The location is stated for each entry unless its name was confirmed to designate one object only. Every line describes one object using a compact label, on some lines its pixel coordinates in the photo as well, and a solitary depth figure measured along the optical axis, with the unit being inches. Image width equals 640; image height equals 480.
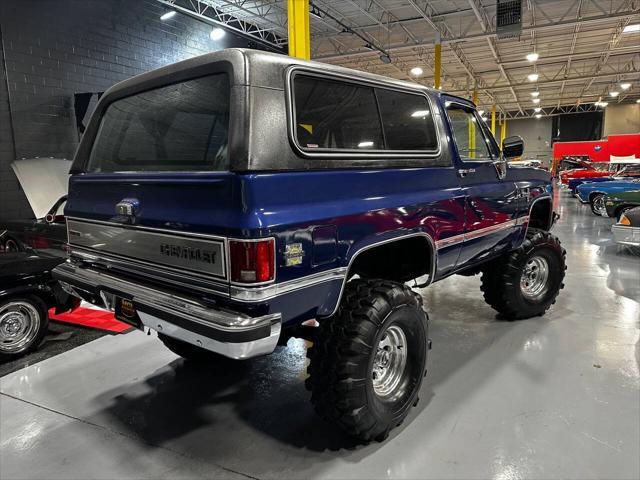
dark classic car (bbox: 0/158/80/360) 144.6
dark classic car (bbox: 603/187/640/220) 374.9
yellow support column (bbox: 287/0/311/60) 265.0
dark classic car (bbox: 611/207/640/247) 269.9
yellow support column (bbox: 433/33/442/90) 504.2
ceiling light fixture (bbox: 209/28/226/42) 440.5
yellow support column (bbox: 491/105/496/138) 1152.4
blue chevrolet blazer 76.6
